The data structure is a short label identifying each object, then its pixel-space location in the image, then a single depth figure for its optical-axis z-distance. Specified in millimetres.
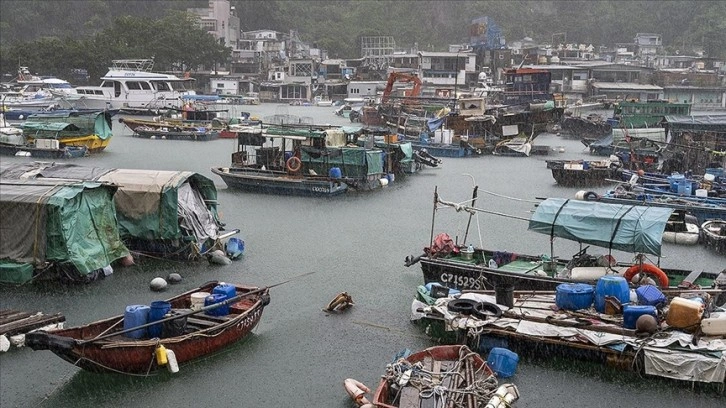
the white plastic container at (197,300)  14163
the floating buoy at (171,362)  12359
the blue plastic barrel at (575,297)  13578
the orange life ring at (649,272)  14633
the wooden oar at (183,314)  11715
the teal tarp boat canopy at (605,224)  14750
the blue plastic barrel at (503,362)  12492
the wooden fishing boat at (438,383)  10406
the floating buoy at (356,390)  11609
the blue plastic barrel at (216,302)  13859
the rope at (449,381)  10414
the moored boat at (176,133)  49969
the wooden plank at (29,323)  13391
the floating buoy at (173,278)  17766
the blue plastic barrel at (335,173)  30500
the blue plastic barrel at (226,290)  14164
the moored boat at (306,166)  30078
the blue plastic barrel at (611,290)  13367
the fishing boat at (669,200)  24312
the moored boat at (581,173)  33688
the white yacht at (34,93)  57125
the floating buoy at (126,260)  18766
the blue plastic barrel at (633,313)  12680
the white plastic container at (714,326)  12164
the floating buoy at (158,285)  17250
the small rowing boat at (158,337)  11633
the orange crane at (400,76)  56697
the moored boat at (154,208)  19016
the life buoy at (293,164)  30766
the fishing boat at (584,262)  14766
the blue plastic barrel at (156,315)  12680
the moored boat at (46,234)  16594
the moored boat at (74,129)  40003
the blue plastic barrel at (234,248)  20266
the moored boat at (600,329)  12117
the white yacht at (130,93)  59781
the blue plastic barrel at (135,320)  12508
